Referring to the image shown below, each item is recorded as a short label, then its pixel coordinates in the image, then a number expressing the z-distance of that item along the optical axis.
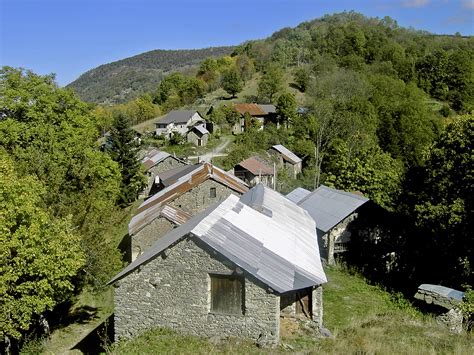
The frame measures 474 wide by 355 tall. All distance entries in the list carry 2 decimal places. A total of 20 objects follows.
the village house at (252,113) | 73.19
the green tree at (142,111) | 97.26
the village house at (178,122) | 74.12
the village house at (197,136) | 67.69
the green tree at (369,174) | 37.88
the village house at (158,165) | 49.00
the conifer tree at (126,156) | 42.88
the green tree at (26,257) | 15.05
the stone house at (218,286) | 14.16
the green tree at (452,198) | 19.75
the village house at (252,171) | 48.34
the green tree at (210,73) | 104.56
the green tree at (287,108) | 71.00
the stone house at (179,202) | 26.41
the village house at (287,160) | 56.81
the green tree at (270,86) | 87.19
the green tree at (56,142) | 22.61
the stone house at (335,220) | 25.45
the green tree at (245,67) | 104.56
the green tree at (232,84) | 91.88
